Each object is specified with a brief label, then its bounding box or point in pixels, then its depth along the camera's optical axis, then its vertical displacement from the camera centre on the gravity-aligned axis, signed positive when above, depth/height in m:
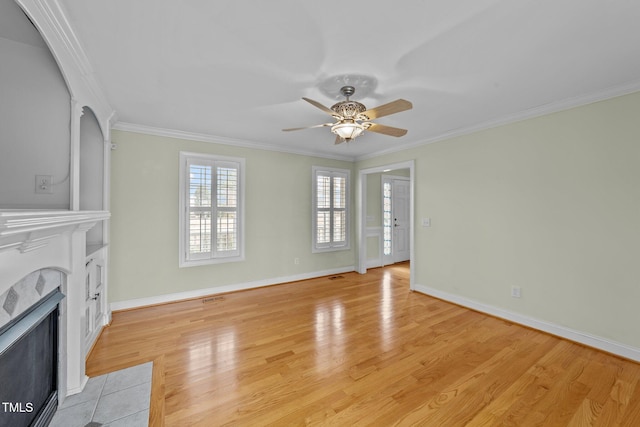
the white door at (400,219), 6.26 -0.12
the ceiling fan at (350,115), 2.25 +0.87
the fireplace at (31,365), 1.25 -0.87
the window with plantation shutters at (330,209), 4.93 +0.10
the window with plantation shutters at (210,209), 3.74 +0.07
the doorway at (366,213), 4.21 +0.02
